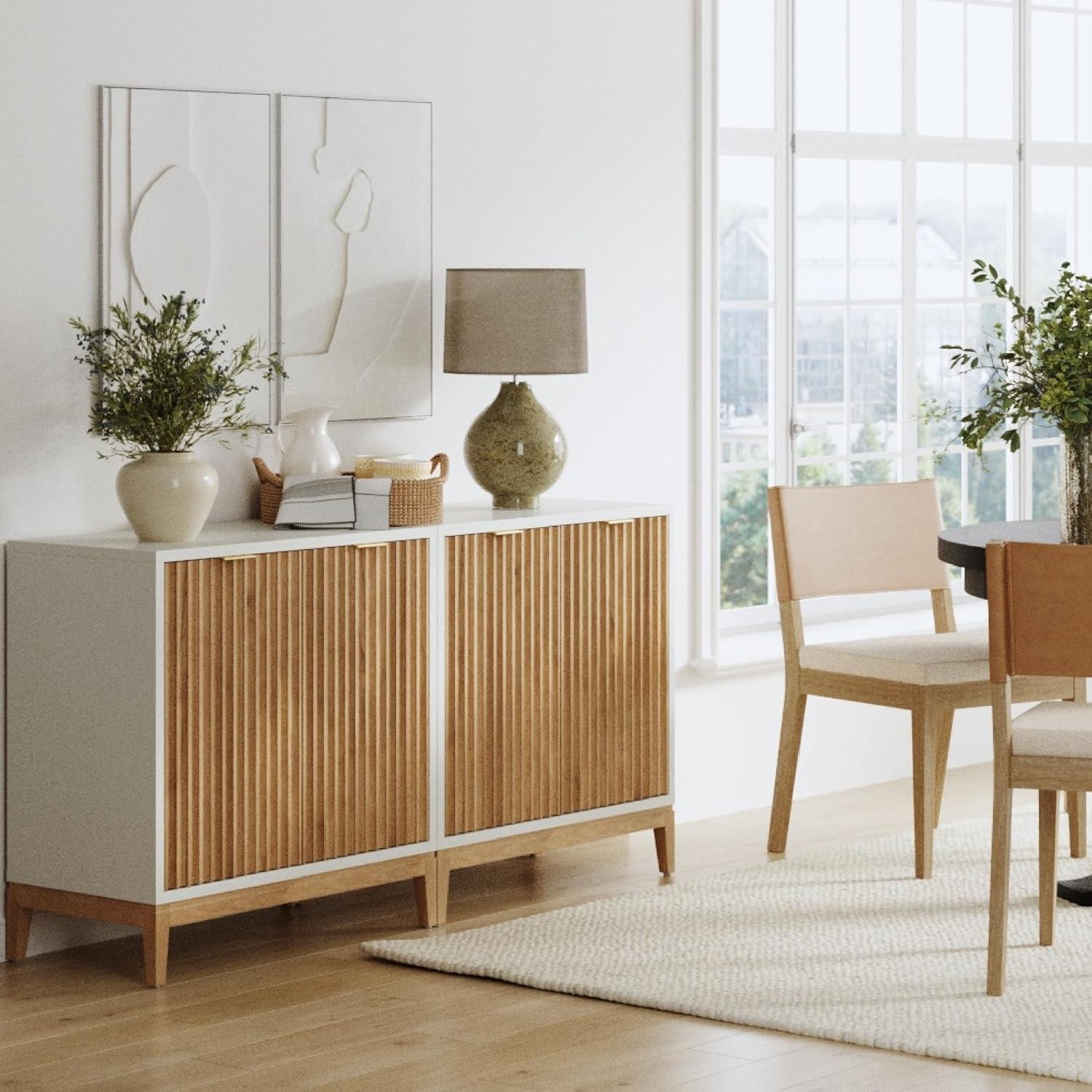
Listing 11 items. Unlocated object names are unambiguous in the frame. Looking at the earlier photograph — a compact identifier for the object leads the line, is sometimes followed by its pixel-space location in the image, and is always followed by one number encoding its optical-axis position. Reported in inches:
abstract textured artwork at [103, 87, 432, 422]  266.5
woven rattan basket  269.8
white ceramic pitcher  278.5
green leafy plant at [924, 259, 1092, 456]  260.2
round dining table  268.9
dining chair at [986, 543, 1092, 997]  226.7
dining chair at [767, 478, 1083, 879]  296.1
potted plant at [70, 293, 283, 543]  250.6
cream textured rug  224.9
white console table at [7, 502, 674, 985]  245.4
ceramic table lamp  289.1
